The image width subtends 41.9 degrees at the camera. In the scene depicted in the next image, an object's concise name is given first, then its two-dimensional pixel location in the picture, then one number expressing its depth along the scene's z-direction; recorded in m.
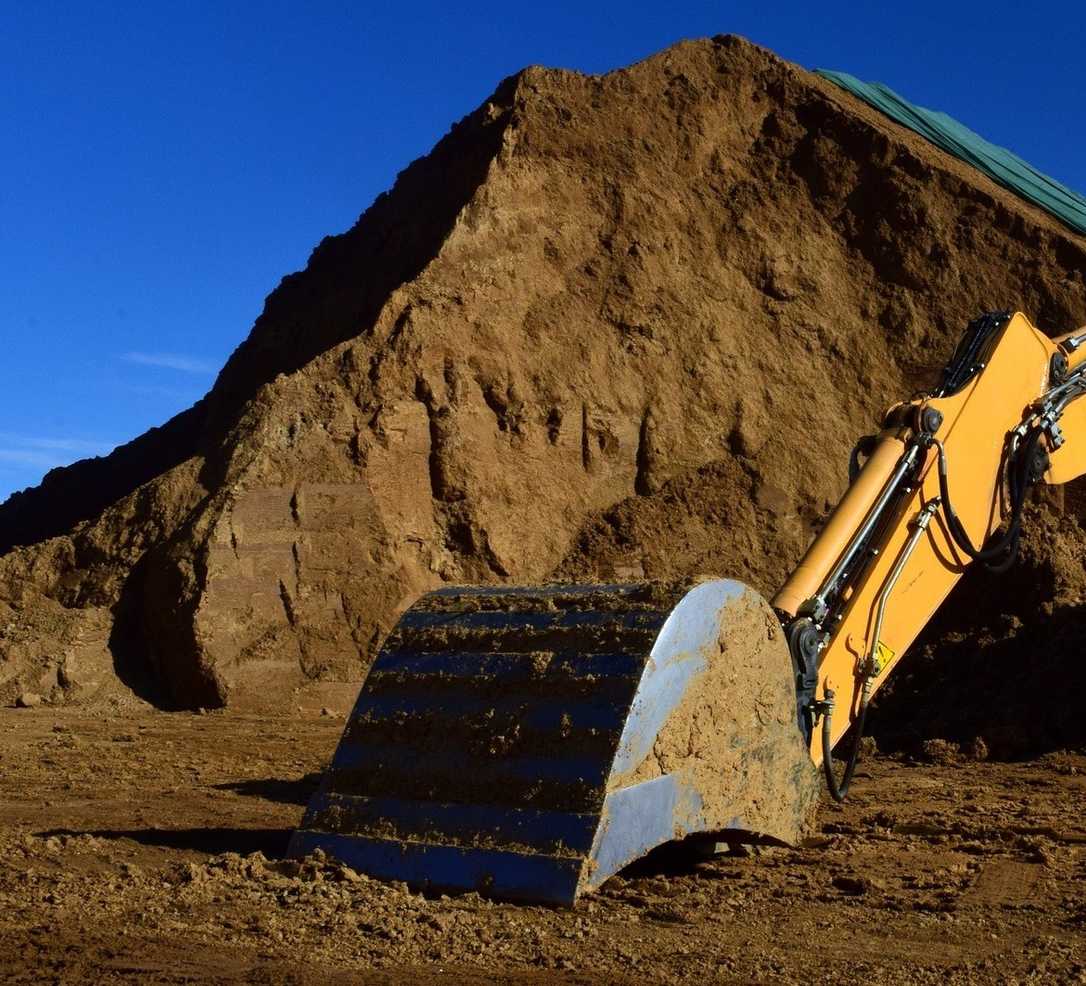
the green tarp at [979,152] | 18.12
